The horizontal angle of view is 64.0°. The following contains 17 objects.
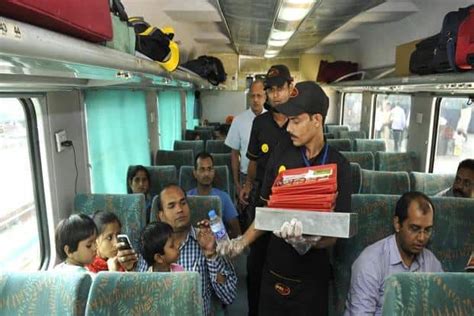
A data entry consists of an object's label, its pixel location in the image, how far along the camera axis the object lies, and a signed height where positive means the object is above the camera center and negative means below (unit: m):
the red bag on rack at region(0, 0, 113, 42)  0.82 +0.21
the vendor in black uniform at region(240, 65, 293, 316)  2.54 -0.35
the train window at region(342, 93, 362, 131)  8.85 -0.33
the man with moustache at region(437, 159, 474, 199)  3.21 -0.70
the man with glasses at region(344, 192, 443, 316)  1.96 -0.86
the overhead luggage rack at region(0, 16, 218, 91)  0.85 +0.12
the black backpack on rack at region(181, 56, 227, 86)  5.98 +0.49
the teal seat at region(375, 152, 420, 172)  5.10 -0.86
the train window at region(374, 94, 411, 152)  6.07 -0.40
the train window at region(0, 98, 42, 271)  2.48 -0.66
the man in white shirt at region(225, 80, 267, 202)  3.67 -0.41
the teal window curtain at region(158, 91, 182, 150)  6.54 -0.37
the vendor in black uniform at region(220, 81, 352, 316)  1.71 -0.68
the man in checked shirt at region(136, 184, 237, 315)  2.05 -0.90
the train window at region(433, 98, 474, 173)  4.33 -0.45
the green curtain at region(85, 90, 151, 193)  3.55 -0.40
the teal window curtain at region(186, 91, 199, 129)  9.12 -0.35
